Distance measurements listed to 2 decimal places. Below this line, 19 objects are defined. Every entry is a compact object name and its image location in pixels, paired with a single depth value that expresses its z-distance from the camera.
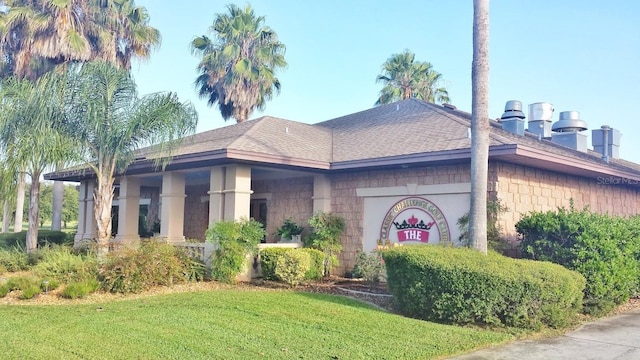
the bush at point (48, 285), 11.33
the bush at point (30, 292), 10.90
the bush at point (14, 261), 15.34
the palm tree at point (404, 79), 33.09
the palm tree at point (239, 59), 28.03
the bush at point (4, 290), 11.13
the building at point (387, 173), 13.29
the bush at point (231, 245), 13.54
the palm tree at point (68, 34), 21.09
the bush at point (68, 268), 11.98
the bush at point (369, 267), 13.73
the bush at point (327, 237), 15.37
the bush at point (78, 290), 10.98
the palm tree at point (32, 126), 12.29
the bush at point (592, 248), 10.59
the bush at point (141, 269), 11.77
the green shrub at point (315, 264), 14.51
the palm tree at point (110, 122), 12.88
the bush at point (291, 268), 13.68
